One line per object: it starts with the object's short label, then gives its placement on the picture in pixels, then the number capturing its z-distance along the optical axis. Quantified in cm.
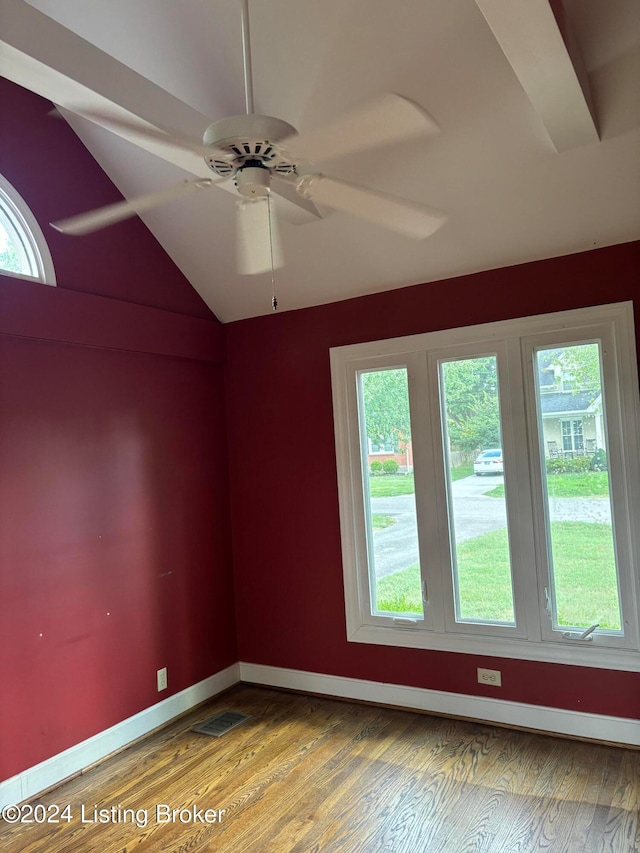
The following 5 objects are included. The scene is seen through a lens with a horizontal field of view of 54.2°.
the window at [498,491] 288
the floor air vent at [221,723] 330
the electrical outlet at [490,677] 315
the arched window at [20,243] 282
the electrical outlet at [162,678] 341
